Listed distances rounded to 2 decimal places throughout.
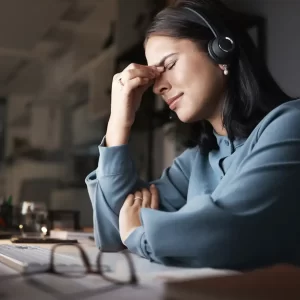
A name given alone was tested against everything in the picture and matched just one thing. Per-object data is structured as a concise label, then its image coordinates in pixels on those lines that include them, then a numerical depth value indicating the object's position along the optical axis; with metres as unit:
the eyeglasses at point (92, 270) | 0.51
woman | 0.65
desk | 0.45
